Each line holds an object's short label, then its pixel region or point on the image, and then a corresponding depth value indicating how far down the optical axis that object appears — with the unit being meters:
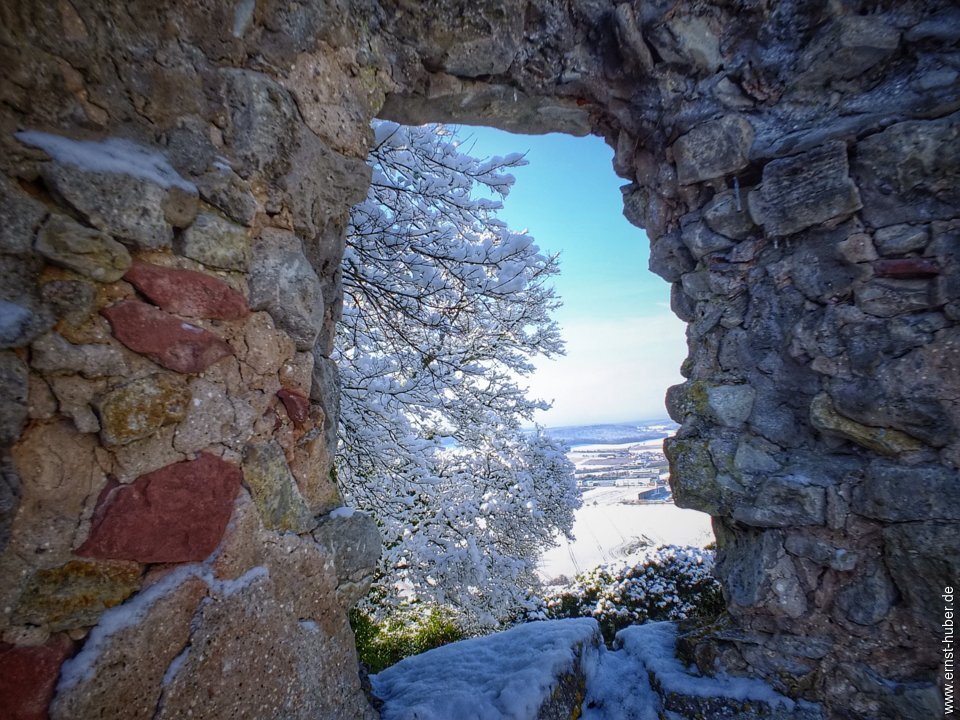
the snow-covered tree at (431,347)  3.05
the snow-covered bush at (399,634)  4.33
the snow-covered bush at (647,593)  5.50
